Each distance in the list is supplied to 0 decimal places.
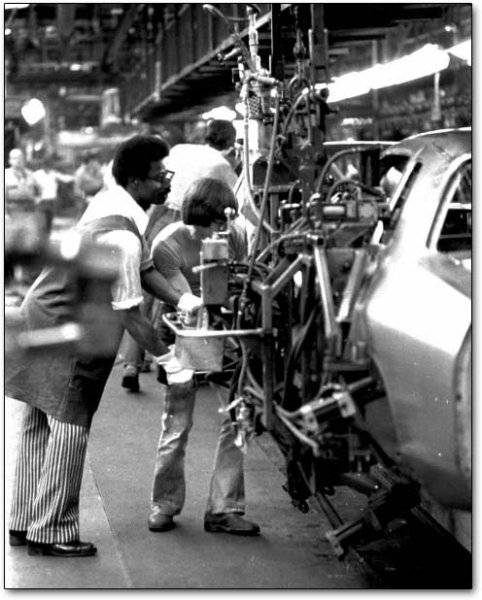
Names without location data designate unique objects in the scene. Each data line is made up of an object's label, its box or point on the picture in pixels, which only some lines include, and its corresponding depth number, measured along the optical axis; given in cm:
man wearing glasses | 615
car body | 459
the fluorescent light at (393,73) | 1038
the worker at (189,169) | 1020
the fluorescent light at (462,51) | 957
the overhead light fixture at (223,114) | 1170
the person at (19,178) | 1545
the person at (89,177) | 2488
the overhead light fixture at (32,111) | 2900
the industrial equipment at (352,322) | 471
